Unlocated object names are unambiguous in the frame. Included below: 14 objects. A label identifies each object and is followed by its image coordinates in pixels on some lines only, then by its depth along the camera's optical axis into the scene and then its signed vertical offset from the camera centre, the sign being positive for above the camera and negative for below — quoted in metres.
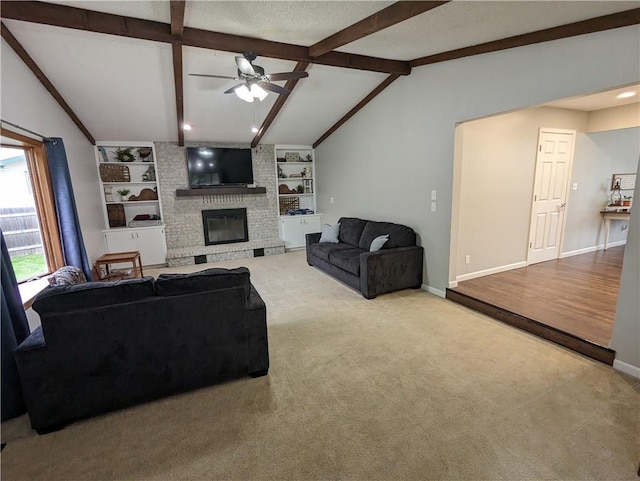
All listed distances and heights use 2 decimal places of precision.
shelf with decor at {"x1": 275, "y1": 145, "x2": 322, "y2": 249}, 7.00 -0.11
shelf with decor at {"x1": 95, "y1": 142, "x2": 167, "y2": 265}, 5.60 -0.10
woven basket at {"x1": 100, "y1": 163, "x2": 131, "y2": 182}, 5.62 +0.37
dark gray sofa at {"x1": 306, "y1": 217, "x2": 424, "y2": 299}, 3.99 -1.04
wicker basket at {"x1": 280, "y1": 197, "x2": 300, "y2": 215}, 7.22 -0.39
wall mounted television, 6.08 +0.47
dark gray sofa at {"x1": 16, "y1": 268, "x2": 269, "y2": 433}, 1.91 -1.00
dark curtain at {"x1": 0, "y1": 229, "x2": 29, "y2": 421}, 2.01 -0.97
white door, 4.64 -0.21
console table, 5.21 -0.68
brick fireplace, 6.06 -0.45
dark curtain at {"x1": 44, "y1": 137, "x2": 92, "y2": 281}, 3.34 -0.10
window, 3.11 -0.14
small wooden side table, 4.59 -0.99
